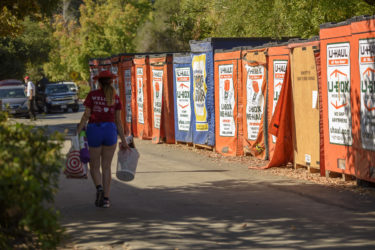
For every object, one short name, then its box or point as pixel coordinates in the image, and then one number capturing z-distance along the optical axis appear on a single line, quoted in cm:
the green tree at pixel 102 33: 5900
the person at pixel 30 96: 3203
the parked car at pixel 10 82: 4450
